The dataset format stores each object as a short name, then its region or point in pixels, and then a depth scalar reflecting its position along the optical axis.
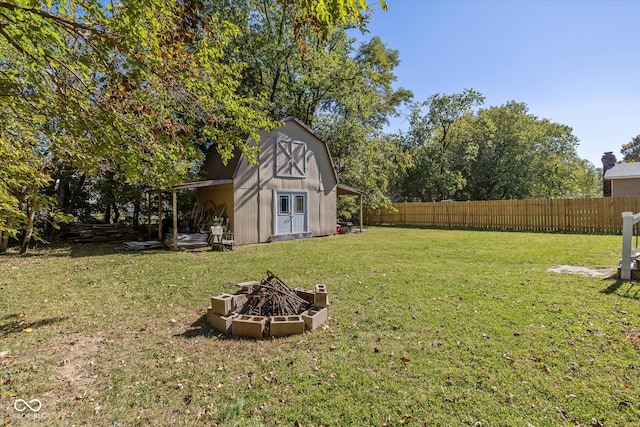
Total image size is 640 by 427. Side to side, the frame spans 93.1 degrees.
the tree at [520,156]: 24.47
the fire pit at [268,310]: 3.58
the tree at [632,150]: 41.83
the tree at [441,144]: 23.88
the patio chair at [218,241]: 10.36
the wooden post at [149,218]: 12.52
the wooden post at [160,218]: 11.68
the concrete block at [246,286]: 4.48
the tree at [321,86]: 15.37
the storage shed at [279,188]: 11.54
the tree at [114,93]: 3.02
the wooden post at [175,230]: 9.95
